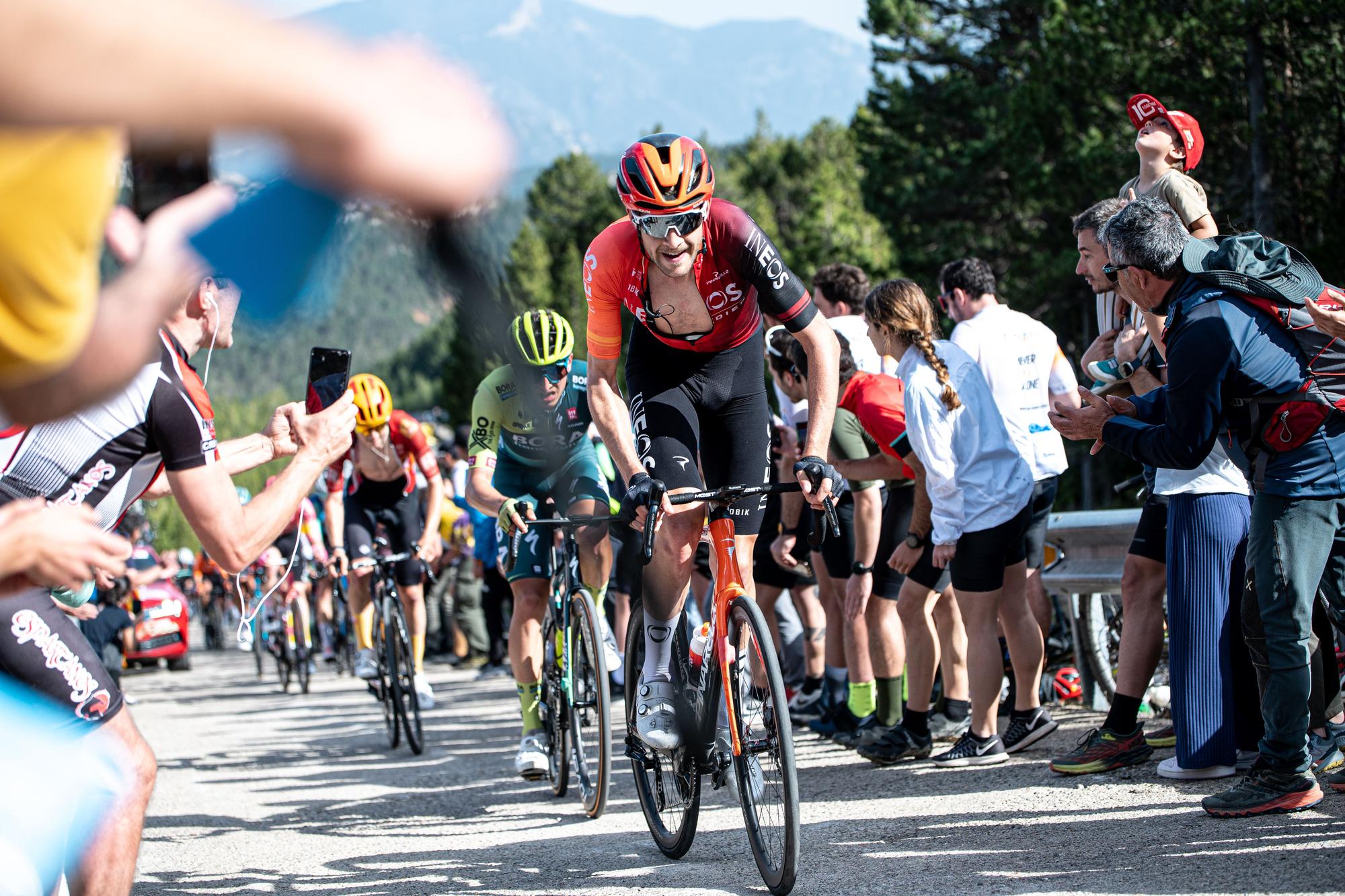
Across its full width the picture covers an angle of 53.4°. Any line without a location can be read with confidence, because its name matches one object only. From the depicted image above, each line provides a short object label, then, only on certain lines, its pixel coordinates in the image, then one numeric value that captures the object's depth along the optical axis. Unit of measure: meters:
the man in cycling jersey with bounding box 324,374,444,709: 10.00
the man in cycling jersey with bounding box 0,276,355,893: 3.64
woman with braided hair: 6.55
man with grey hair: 4.79
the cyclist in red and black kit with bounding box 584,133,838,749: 5.05
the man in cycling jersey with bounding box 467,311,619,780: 7.00
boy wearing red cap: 6.10
